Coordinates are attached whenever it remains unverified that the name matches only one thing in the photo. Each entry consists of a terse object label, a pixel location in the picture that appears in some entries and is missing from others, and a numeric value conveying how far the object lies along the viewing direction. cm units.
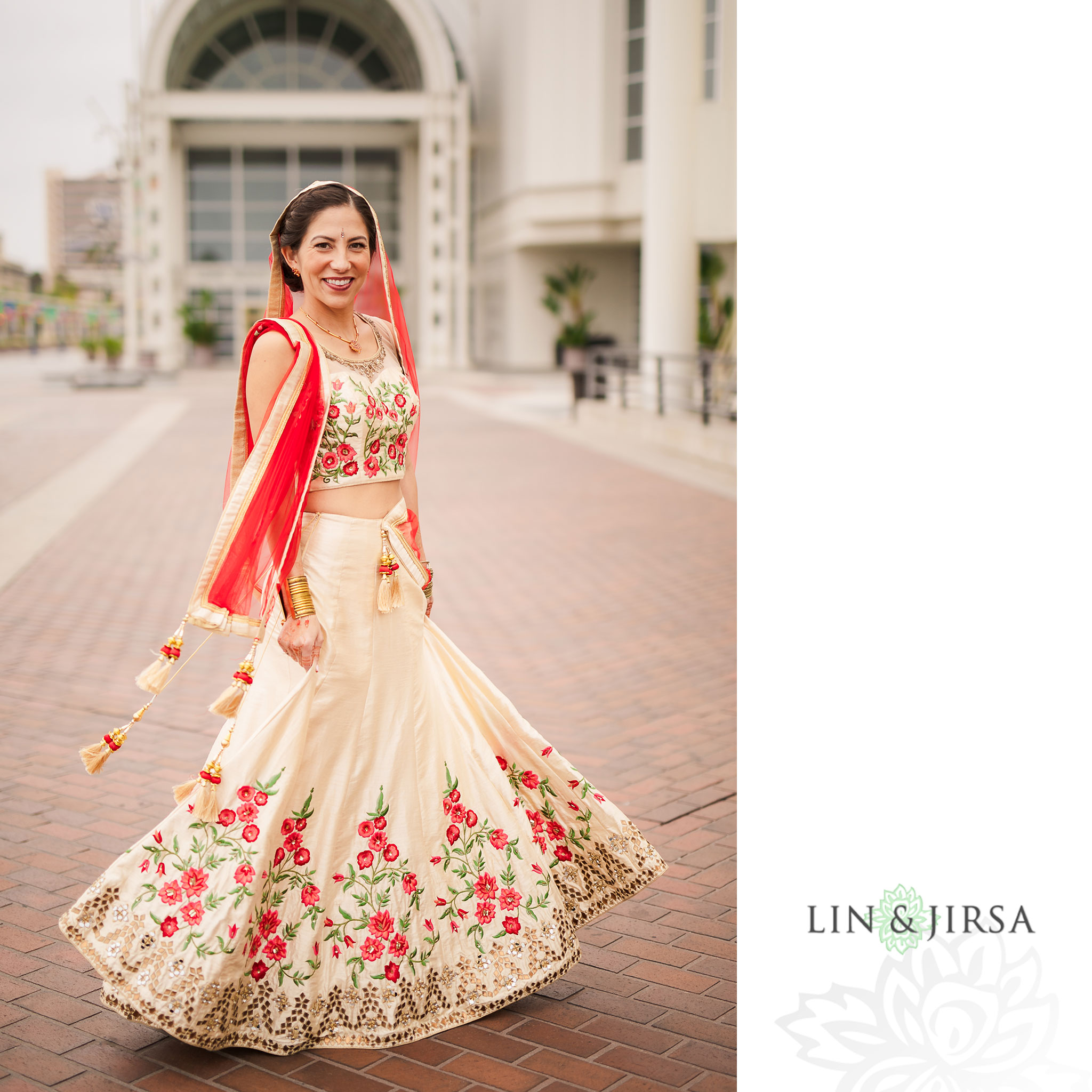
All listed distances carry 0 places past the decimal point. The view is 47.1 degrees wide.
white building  3328
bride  249
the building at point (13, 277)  8825
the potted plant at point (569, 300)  3142
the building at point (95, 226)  3944
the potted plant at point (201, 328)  3750
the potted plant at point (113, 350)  3322
